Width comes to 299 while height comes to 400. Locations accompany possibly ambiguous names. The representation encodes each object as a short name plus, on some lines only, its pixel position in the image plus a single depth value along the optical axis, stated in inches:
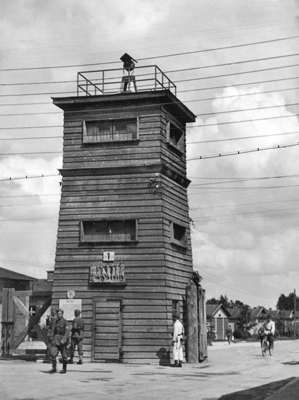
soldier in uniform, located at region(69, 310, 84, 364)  840.3
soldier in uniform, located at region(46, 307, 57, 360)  774.9
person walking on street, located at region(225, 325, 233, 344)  2204.2
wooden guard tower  915.4
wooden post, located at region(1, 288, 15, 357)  946.7
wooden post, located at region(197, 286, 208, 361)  978.1
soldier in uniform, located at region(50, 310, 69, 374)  732.7
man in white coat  874.8
